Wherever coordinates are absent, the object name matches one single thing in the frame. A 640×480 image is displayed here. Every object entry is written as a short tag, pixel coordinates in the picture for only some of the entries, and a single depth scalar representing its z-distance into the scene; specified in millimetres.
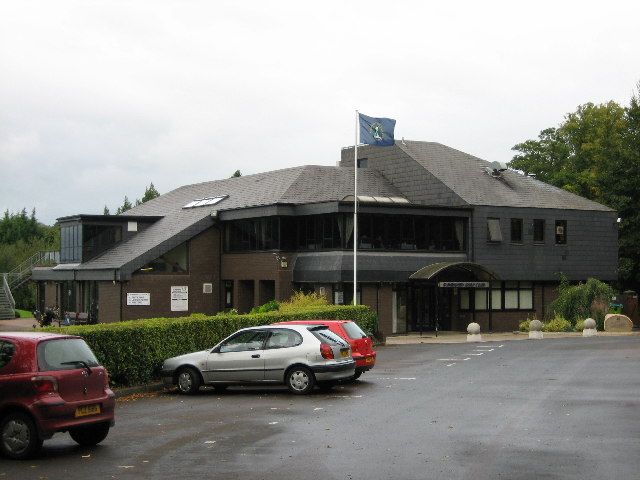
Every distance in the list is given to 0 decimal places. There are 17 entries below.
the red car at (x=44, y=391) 12875
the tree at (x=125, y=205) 92638
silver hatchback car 20594
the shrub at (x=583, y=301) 47031
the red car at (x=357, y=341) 23000
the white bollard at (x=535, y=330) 42062
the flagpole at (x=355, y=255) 40062
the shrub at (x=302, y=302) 36516
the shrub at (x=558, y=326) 46281
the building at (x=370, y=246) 44969
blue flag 40438
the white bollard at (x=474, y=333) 40594
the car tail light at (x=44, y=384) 12914
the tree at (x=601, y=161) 57500
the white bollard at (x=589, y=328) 43250
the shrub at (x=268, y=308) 36703
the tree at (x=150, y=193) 86350
